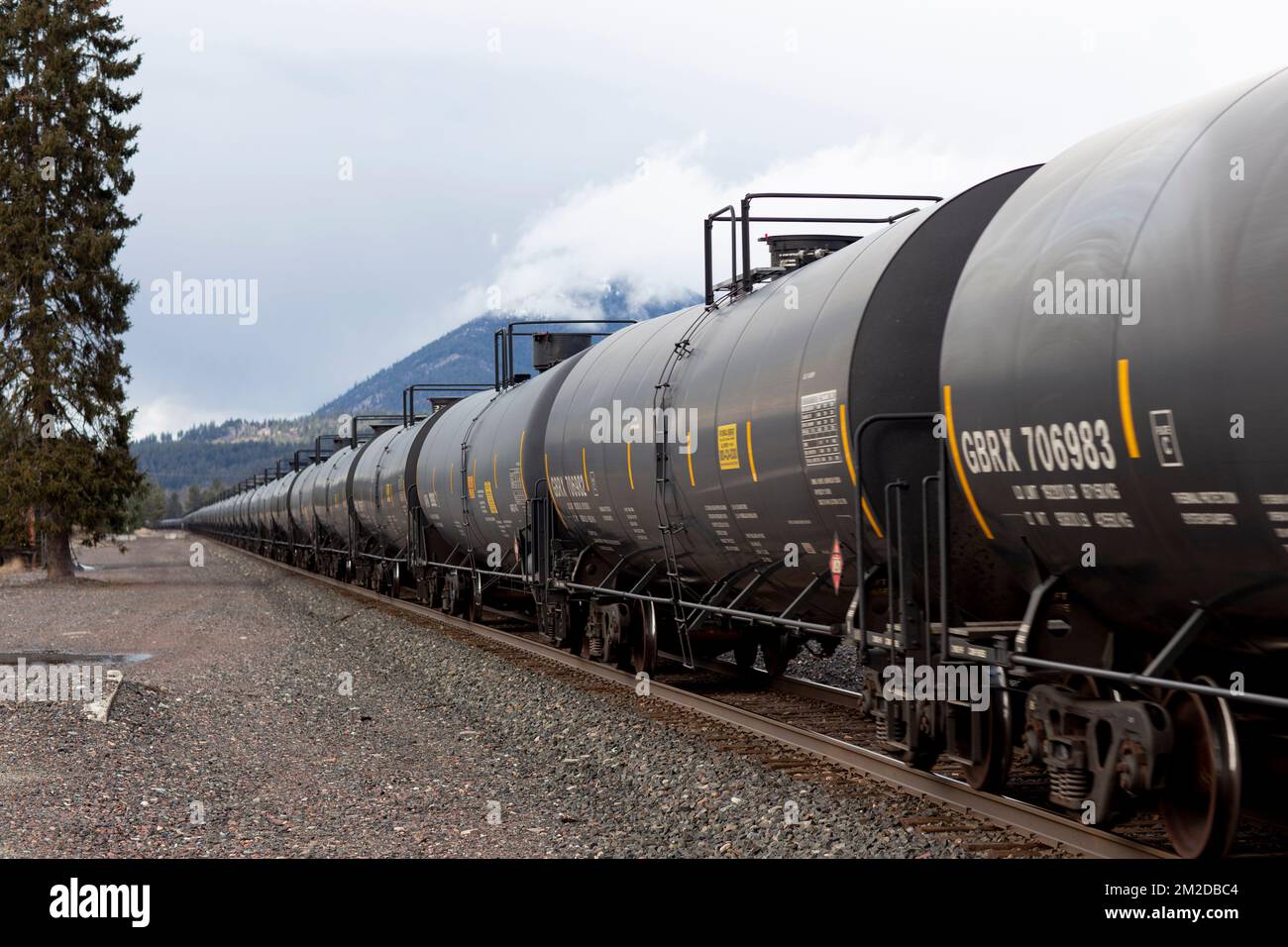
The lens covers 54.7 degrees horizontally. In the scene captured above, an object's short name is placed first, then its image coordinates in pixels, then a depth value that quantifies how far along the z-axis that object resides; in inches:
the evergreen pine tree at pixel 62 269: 1423.5
